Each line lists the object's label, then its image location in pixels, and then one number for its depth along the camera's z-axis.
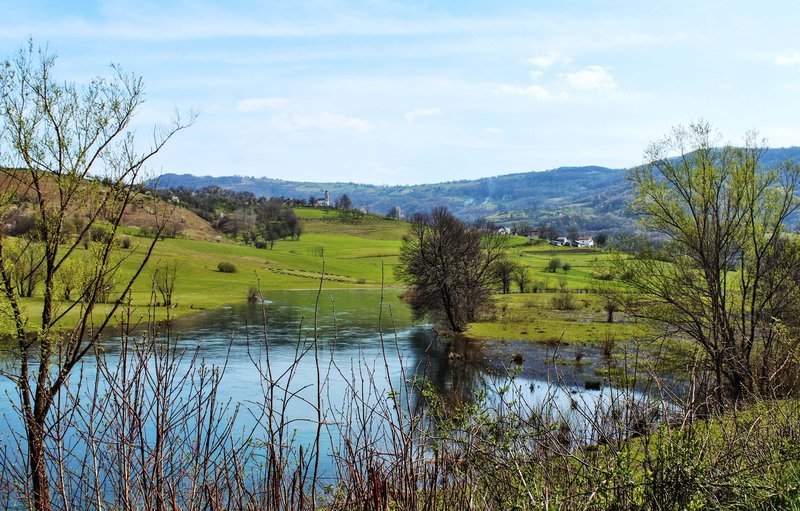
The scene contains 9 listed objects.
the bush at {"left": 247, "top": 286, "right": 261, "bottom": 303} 67.38
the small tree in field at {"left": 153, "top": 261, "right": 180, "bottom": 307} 69.44
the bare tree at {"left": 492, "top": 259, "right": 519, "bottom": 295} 54.65
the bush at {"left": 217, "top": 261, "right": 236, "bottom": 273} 90.44
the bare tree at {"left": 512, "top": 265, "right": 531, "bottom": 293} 76.31
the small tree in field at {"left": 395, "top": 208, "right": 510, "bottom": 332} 46.06
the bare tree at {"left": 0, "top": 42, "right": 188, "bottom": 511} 11.52
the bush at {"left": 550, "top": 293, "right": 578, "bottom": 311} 64.38
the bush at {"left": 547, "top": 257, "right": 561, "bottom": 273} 101.56
